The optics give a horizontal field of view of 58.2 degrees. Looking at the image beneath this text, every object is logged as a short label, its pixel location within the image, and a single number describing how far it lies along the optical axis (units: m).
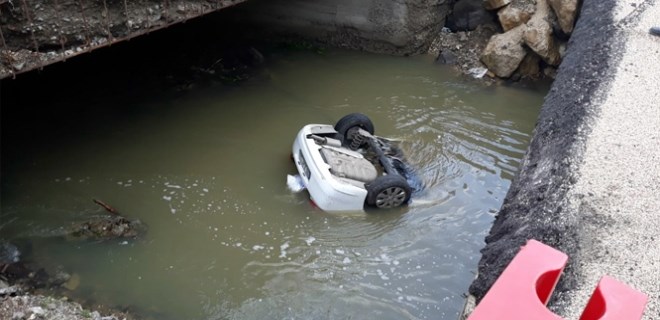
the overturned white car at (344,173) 7.23
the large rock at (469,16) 12.34
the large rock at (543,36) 11.05
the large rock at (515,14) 11.52
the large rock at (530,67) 11.47
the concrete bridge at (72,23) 5.82
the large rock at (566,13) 10.77
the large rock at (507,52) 11.33
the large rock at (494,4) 11.77
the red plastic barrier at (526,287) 2.27
